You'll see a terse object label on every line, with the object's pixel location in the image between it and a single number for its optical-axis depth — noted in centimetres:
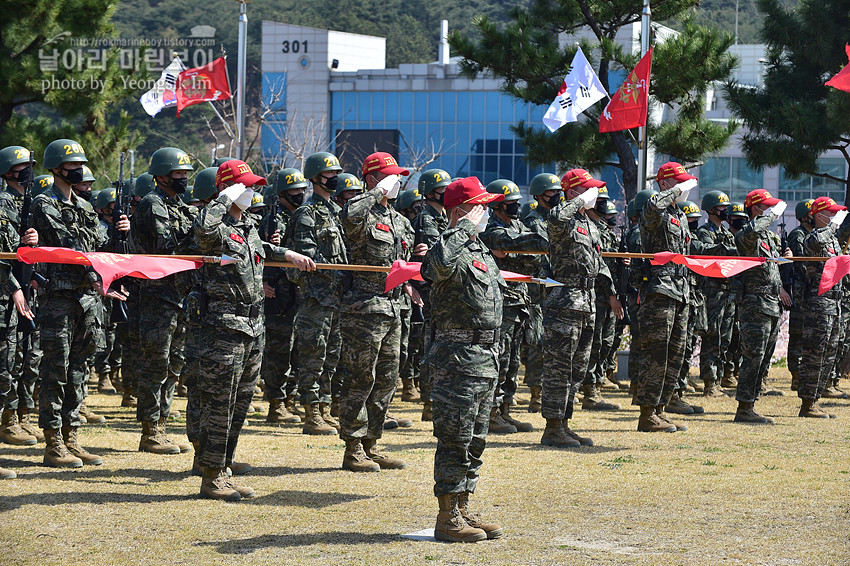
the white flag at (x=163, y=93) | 2488
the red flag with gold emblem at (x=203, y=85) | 2412
